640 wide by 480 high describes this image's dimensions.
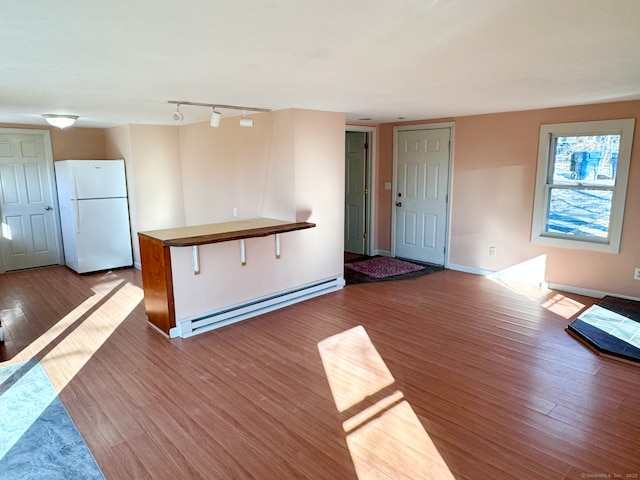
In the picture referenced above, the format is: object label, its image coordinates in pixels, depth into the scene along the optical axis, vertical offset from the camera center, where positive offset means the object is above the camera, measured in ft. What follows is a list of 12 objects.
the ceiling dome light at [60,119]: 15.51 +2.17
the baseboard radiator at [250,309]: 12.48 -4.60
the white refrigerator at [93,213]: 18.65 -1.73
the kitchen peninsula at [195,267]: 12.12 -2.84
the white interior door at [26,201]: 19.04 -1.16
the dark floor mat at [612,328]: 10.77 -4.59
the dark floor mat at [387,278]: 17.89 -4.59
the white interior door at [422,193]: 19.27 -0.98
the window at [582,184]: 14.30 -0.43
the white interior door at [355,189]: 21.70 -0.81
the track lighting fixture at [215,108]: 12.54 +2.25
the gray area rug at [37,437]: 6.99 -4.97
